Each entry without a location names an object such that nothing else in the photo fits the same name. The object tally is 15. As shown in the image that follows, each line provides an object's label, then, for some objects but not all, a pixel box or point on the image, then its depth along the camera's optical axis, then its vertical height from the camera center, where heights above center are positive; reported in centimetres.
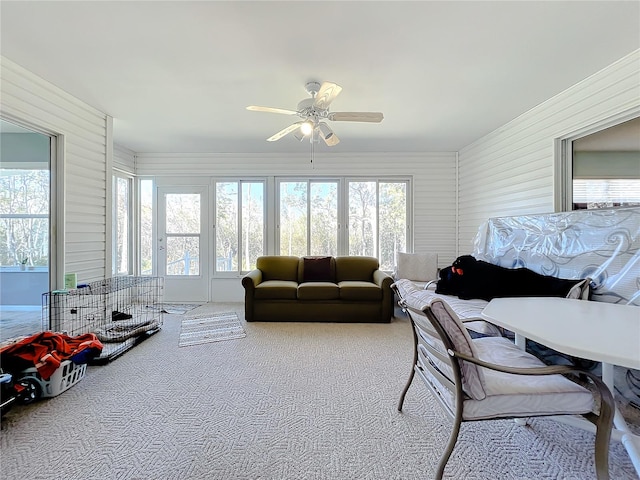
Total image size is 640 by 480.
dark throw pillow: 452 -50
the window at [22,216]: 343 +26
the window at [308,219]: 520 +35
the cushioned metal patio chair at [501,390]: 124 -67
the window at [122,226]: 477 +21
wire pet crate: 298 -91
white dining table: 111 -42
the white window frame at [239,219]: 520 +34
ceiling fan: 244 +117
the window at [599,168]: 279 +74
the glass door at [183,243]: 520 -9
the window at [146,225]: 522 +23
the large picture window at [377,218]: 519 +37
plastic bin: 204 -103
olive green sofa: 393 -86
